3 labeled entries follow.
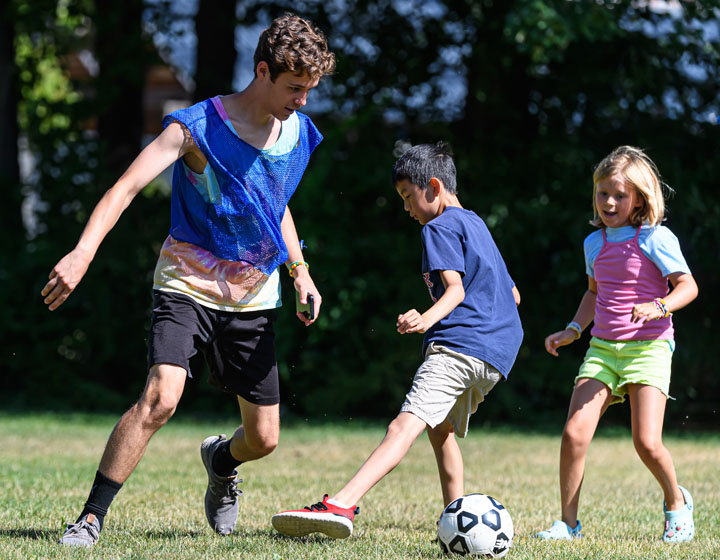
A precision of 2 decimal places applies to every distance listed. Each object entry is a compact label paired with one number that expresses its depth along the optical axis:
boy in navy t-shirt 8.66
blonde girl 9.74
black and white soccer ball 8.24
